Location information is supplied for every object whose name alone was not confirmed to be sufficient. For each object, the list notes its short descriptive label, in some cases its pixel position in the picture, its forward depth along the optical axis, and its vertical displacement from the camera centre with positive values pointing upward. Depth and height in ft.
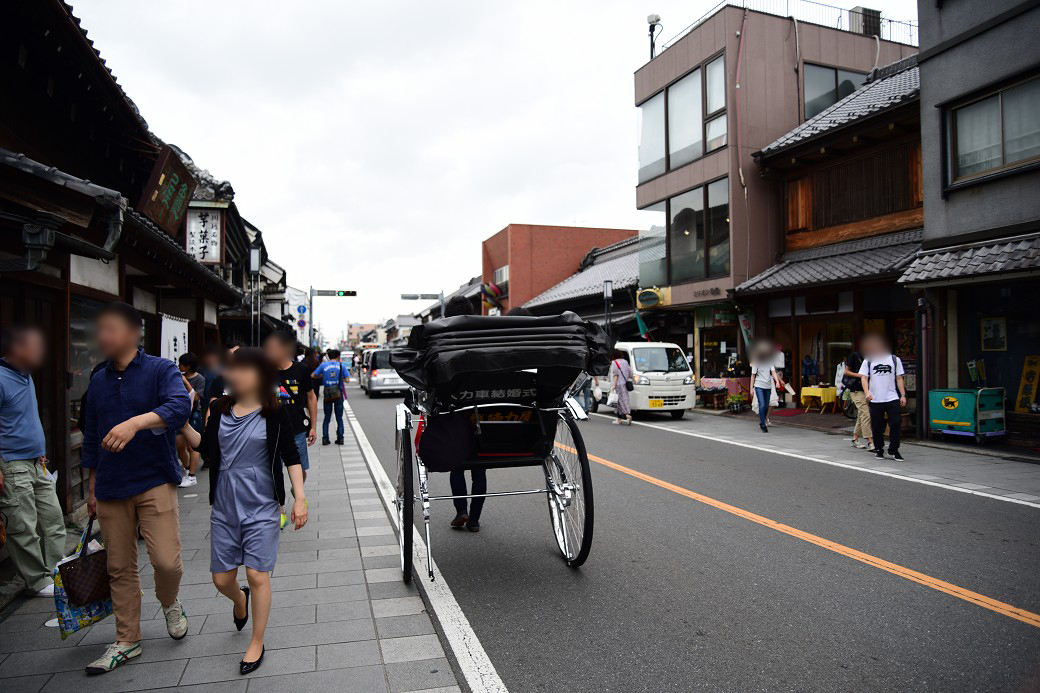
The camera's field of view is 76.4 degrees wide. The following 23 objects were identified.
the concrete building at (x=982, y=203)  34.27 +7.68
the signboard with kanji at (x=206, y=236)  46.37 +8.36
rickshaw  14.89 -1.43
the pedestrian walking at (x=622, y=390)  49.57 -3.28
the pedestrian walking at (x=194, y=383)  24.44 -1.13
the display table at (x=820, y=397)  51.07 -4.22
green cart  35.37 -3.90
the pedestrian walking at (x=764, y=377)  45.01 -2.26
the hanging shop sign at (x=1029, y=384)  35.81 -2.40
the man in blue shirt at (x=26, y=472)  14.17 -2.56
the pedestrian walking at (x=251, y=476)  11.78 -2.23
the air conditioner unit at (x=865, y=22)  68.39 +33.54
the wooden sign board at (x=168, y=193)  29.19 +7.63
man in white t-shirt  32.35 -2.24
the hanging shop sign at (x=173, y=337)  31.99 +0.87
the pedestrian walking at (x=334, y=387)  41.93 -2.27
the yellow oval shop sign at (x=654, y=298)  70.79 +5.27
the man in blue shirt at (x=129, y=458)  11.74 -1.86
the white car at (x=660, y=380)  53.78 -2.76
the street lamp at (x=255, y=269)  46.38 +5.97
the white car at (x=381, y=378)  95.96 -3.96
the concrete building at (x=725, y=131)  61.26 +21.06
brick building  135.44 +19.47
